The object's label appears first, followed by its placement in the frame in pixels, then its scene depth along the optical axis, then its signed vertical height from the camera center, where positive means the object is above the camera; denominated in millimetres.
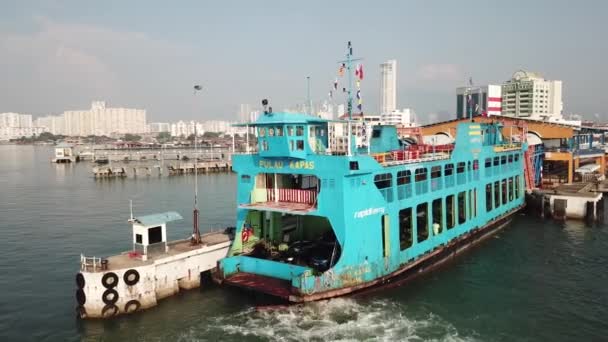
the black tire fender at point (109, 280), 17641 -5227
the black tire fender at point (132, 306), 18250 -6463
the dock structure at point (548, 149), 44500 -747
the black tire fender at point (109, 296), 17781 -5906
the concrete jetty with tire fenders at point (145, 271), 17766 -5279
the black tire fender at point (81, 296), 17750 -5906
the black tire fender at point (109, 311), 17844 -6486
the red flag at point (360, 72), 21131 +3247
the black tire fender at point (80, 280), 17589 -5206
